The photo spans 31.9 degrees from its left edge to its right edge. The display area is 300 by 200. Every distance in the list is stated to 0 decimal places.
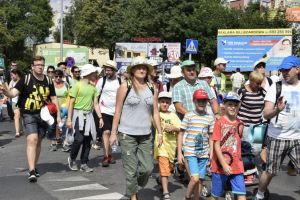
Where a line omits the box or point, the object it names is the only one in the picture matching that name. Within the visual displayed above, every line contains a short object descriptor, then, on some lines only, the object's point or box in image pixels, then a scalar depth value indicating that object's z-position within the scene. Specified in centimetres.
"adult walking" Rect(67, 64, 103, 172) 888
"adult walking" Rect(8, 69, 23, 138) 1356
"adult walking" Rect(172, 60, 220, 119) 725
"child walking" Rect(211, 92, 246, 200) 567
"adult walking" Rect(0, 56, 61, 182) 830
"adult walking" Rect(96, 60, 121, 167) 957
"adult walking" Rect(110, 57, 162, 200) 631
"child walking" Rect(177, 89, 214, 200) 620
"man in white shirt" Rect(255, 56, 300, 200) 614
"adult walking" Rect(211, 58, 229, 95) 988
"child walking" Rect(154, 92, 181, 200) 714
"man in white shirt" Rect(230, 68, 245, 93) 2312
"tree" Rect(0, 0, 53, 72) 6749
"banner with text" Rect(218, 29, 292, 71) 3484
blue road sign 2250
